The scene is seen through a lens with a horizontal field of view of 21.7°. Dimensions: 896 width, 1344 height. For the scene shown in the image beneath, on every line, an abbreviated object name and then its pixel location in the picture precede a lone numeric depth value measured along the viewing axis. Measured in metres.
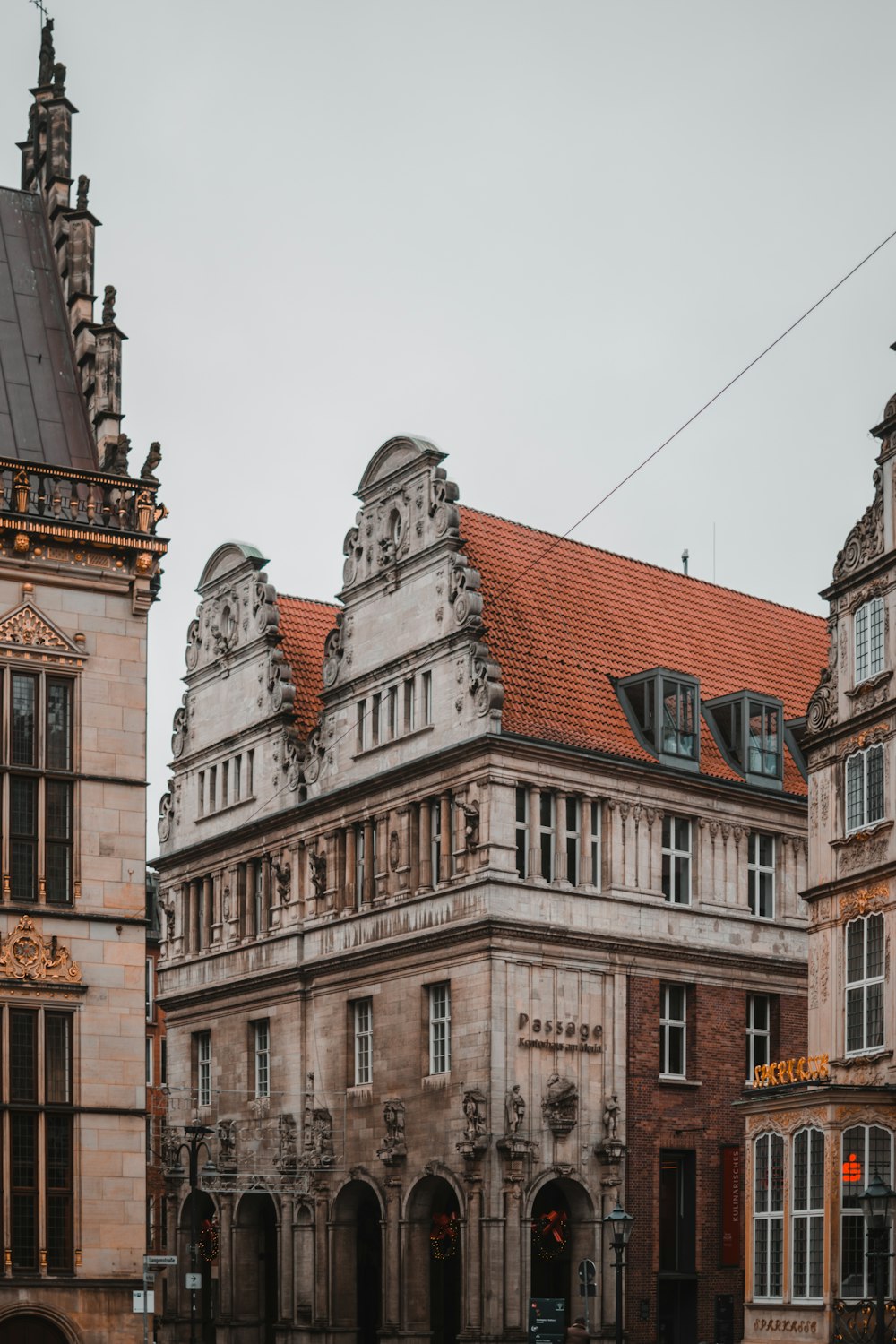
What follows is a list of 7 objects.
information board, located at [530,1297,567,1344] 44.97
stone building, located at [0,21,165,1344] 31.73
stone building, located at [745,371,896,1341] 36.84
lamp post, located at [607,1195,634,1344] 40.16
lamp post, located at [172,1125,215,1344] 41.06
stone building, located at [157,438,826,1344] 49.25
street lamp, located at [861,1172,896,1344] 29.95
